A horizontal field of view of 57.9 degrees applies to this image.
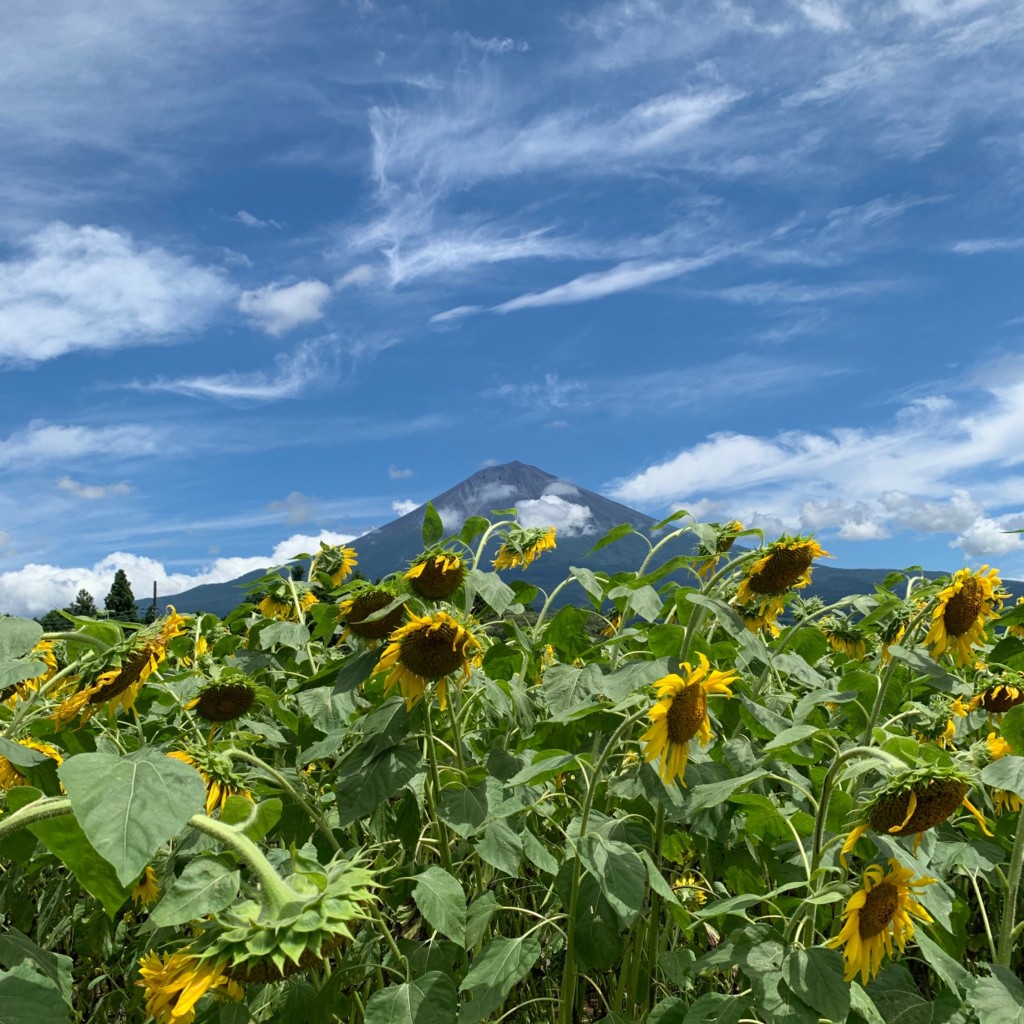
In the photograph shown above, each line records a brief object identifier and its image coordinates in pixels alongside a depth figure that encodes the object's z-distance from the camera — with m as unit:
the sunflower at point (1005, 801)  3.38
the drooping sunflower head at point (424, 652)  2.34
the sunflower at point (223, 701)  2.90
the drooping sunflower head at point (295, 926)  1.32
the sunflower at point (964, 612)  3.15
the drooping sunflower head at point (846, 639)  4.75
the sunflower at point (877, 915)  1.96
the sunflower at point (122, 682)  2.36
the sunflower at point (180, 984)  1.41
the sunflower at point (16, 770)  2.46
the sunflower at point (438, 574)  2.42
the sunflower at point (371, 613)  2.52
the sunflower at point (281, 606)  4.25
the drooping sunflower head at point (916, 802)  1.80
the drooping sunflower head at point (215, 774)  2.27
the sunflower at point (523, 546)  3.34
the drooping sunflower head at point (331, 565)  4.30
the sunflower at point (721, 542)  3.05
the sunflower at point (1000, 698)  3.12
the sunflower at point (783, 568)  2.80
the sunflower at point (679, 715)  2.21
